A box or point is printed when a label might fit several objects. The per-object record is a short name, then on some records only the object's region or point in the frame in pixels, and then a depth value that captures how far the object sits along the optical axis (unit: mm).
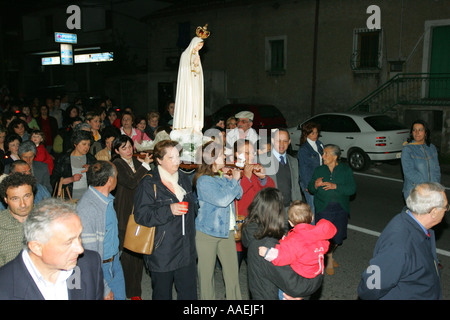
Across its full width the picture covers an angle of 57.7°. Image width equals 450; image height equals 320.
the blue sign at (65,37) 20938
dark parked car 16719
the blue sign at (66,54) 20781
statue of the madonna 6613
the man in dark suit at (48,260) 2352
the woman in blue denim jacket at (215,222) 4281
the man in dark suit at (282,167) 5434
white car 12281
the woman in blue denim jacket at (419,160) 6051
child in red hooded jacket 3322
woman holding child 3389
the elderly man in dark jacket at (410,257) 2969
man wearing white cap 7988
